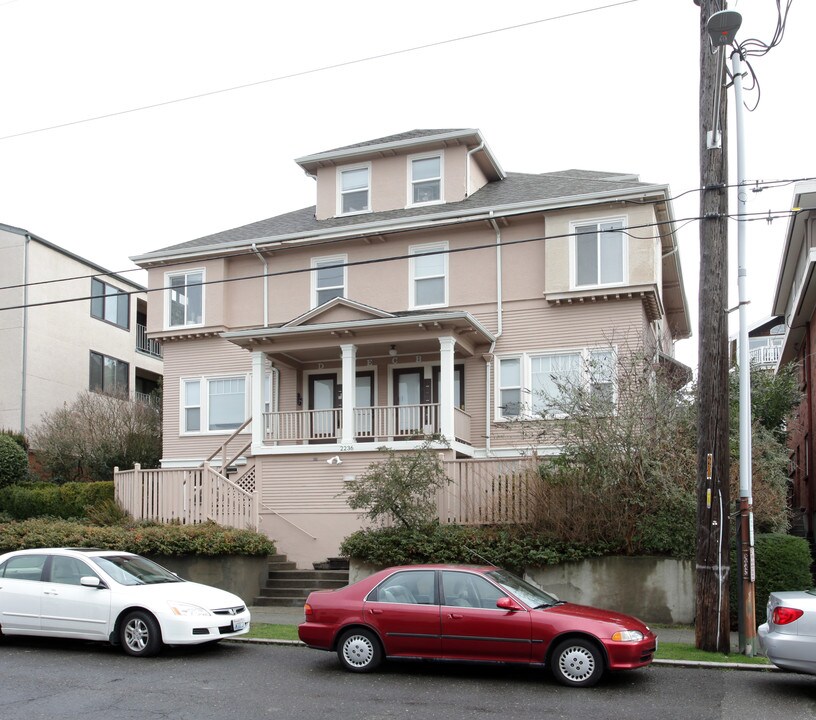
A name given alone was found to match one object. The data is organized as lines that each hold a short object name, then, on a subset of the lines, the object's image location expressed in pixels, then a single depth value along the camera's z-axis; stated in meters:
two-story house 20.92
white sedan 11.95
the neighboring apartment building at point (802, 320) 20.42
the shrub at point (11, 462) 23.97
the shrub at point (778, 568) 14.10
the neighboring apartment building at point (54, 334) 30.06
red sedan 10.08
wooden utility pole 11.77
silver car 9.42
